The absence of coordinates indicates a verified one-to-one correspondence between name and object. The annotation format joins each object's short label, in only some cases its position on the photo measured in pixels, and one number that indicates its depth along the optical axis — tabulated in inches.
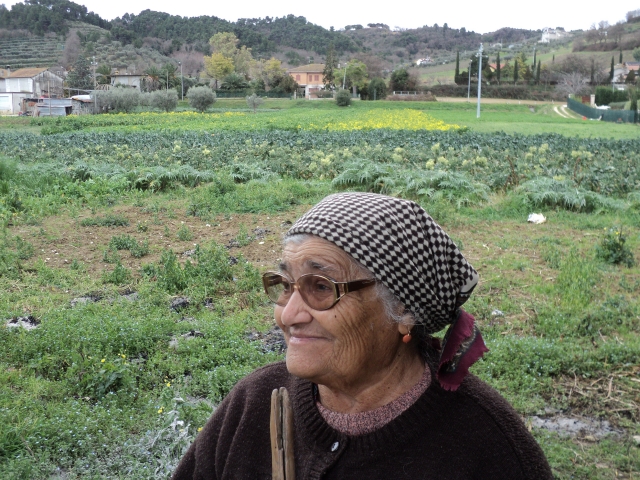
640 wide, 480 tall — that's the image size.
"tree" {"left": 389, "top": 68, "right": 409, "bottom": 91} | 3179.1
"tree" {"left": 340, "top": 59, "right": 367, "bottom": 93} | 3314.5
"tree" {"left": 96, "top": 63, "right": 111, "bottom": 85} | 3371.1
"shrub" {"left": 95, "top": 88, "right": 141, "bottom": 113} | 2217.0
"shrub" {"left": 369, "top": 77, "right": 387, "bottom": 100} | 3036.2
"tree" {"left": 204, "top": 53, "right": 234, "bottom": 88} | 4005.9
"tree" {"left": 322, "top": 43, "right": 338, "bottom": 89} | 3635.8
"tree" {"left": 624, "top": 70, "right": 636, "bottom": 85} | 3255.9
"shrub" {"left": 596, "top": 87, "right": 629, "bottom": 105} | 2591.0
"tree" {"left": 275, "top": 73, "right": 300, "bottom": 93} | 3265.3
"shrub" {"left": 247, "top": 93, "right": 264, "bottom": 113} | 2425.0
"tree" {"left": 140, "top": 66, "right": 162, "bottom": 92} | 3171.8
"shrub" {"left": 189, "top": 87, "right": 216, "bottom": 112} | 2304.4
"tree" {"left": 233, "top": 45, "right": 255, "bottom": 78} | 4399.6
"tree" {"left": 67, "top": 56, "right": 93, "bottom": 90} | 3221.0
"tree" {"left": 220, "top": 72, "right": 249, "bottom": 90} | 3336.6
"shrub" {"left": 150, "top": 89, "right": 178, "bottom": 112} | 2329.0
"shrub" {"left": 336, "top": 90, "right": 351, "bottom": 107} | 2581.2
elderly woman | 60.5
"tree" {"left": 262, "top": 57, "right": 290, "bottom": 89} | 3479.3
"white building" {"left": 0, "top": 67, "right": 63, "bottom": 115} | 2640.3
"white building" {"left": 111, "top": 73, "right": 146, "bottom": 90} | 3288.6
